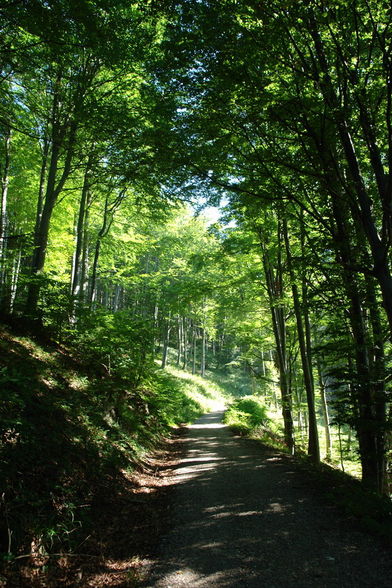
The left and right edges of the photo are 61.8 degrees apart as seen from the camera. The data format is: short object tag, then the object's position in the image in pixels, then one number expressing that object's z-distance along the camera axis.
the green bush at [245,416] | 12.63
